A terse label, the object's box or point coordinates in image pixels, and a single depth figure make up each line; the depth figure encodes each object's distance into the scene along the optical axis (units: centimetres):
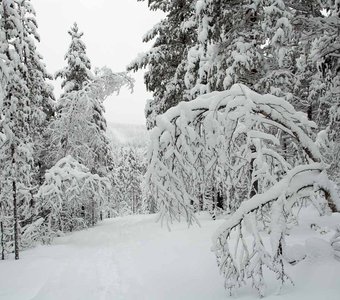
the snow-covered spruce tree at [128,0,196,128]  1691
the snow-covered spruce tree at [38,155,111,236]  1833
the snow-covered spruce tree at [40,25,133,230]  2141
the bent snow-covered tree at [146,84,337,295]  505
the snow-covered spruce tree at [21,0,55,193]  1886
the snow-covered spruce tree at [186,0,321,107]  805
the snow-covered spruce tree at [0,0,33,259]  1388
